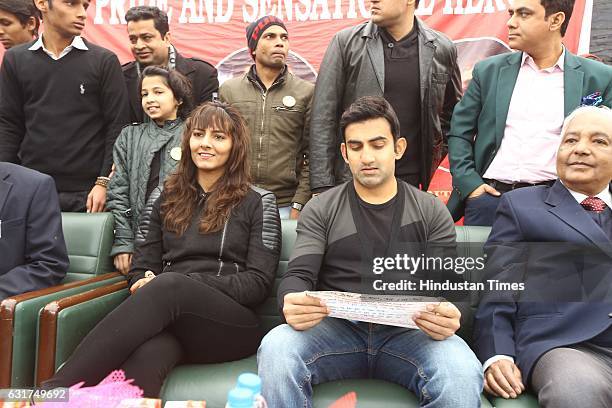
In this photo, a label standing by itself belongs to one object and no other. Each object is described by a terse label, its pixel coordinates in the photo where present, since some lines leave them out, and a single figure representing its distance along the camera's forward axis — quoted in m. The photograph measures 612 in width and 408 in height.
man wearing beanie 2.80
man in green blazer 2.44
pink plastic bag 1.21
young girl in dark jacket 2.60
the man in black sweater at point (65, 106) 2.79
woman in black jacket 1.75
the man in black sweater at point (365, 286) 1.66
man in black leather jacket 2.59
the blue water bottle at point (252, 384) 1.15
